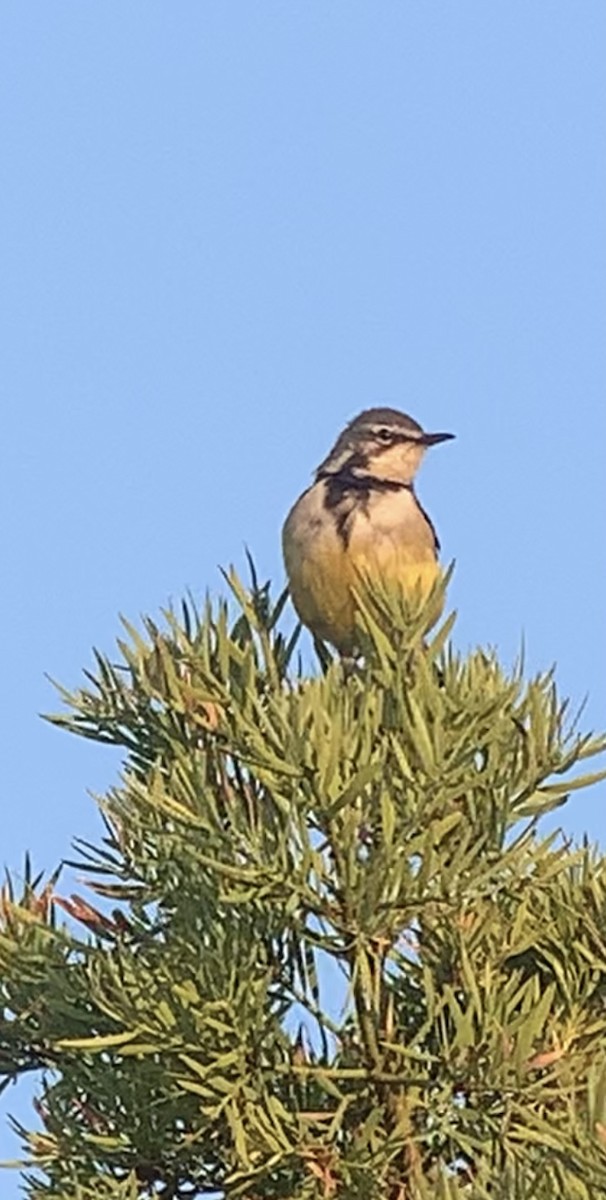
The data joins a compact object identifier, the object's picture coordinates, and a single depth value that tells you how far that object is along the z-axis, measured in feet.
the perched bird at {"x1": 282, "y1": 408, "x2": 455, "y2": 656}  33.30
